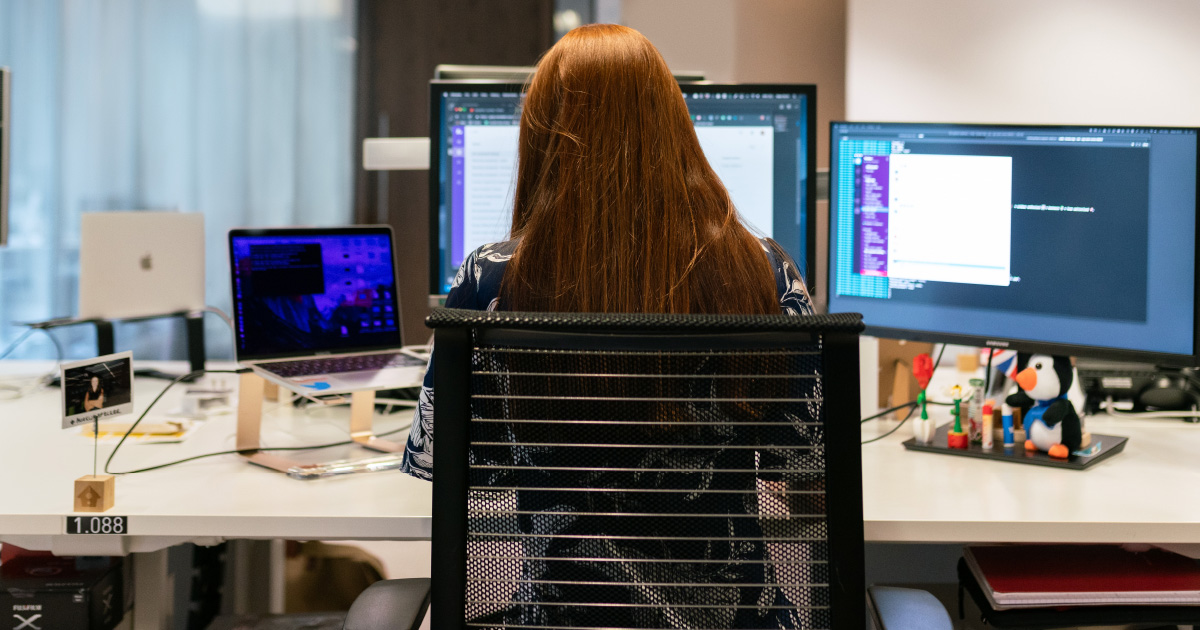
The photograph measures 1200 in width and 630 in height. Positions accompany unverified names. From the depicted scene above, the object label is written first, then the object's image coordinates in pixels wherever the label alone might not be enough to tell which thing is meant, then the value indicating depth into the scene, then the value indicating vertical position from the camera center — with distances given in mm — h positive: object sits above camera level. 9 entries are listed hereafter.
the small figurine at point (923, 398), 1342 -175
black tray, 1232 -241
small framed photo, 1093 -144
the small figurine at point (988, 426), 1300 -207
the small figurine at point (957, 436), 1312 -223
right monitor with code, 1235 +74
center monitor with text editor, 1493 +214
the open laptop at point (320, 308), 1402 -51
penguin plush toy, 1256 -175
